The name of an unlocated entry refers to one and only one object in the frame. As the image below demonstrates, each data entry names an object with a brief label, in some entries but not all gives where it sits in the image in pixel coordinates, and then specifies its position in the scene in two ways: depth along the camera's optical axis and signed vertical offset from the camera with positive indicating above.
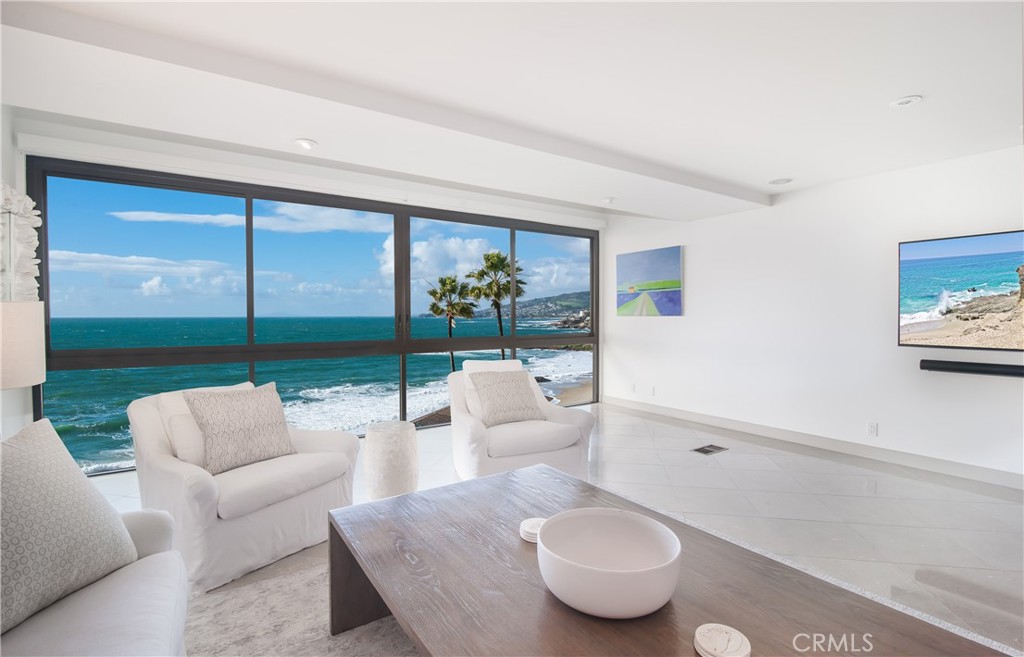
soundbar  3.15 -0.36
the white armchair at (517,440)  3.00 -0.80
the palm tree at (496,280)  5.57 +0.49
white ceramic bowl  1.07 -0.63
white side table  2.67 -0.79
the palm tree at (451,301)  5.90 +0.26
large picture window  3.79 +0.37
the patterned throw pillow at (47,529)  1.11 -0.54
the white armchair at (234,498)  1.99 -0.81
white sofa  1.04 -0.72
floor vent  4.09 -1.17
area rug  1.64 -1.15
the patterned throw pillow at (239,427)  2.29 -0.54
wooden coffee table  1.01 -0.71
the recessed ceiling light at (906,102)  2.51 +1.19
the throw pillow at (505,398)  3.33 -0.57
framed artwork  5.41 +0.45
